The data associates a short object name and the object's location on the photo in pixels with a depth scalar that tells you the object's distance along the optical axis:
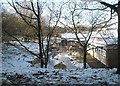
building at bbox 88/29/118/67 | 12.78
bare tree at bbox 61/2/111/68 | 10.18
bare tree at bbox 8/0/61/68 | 8.26
